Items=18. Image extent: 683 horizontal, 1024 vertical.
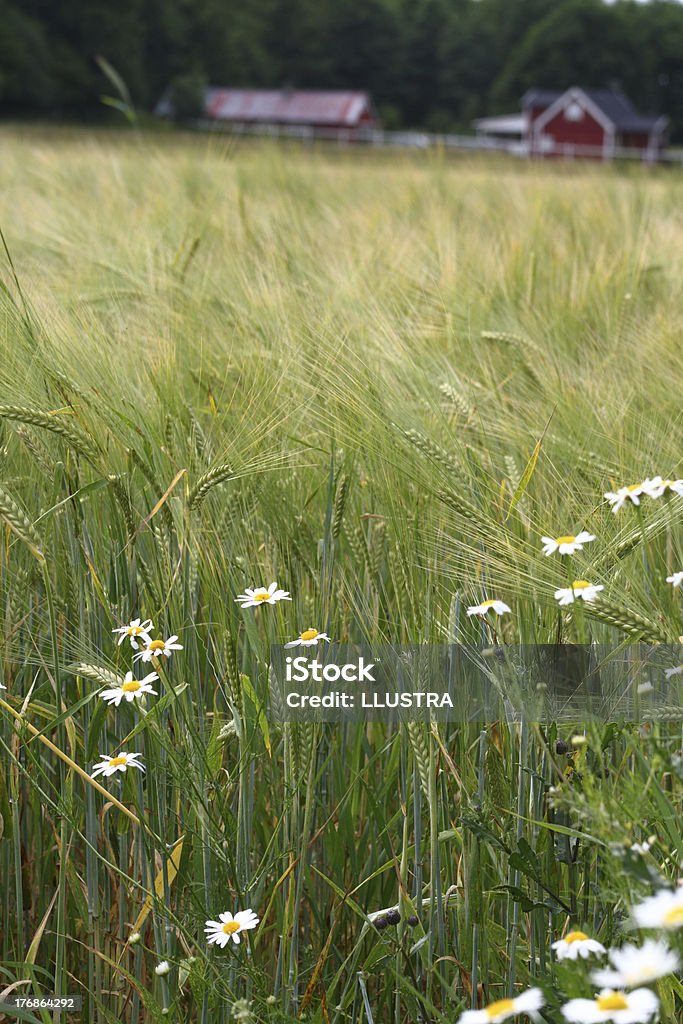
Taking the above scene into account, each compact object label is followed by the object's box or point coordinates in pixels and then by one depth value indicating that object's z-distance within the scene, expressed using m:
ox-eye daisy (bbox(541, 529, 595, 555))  1.79
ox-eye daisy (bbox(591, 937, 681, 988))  1.58
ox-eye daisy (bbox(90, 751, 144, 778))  1.84
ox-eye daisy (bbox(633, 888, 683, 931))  1.58
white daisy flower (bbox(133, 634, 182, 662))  1.83
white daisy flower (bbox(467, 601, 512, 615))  1.77
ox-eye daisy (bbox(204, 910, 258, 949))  1.79
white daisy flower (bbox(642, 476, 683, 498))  1.79
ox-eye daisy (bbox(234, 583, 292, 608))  1.84
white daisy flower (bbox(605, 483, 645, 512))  1.80
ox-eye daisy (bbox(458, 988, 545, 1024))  1.63
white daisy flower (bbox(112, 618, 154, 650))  1.85
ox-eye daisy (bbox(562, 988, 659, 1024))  1.60
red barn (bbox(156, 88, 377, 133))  60.07
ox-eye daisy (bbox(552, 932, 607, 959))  1.68
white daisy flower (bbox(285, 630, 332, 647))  1.82
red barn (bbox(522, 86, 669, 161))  53.35
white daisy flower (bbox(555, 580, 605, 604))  1.73
